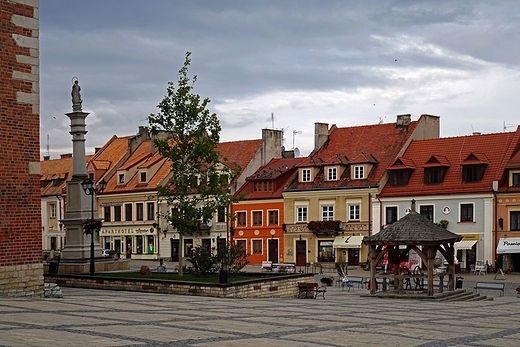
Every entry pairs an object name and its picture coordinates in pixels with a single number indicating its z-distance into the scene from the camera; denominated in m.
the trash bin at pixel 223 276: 28.34
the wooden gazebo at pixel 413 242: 32.62
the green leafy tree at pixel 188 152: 34.00
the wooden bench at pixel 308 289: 30.81
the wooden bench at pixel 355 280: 38.98
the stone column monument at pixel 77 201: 36.38
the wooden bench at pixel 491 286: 36.22
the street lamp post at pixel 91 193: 32.47
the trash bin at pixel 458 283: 36.97
